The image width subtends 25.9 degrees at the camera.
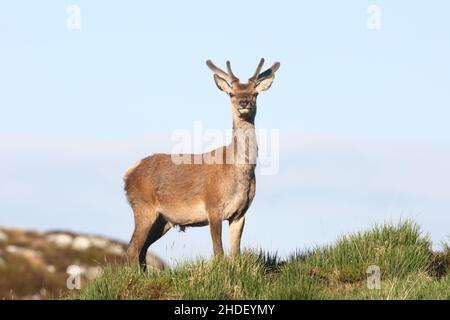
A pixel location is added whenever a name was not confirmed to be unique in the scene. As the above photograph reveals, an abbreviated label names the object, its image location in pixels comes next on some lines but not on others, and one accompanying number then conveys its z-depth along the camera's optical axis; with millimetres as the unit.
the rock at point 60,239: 15648
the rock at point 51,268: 15039
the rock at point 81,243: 15828
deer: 15719
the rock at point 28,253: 14953
